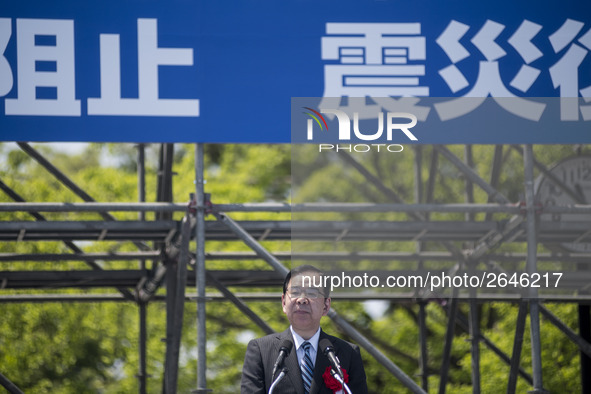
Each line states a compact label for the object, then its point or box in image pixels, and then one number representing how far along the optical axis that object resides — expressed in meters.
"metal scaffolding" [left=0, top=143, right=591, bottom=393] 20.56
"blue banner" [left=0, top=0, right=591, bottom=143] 19.86
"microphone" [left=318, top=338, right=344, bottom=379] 12.37
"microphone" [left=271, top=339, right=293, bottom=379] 12.27
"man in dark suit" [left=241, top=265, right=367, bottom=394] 12.89
